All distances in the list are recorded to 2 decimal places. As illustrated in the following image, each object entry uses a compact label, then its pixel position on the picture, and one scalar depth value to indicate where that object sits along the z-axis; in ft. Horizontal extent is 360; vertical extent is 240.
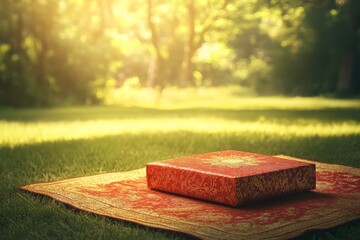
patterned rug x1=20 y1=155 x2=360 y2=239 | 11.93
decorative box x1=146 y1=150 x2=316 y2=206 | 14.03
